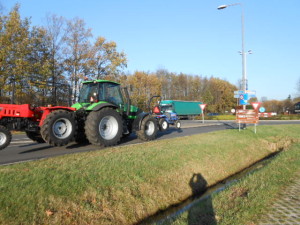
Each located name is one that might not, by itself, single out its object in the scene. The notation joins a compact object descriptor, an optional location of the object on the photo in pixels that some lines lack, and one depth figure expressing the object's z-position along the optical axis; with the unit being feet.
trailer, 131.64
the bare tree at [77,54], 85.30
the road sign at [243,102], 54.69
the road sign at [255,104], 57.18
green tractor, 28.04
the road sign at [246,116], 50.93
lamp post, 56.59
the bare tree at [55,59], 77.17
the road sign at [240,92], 54.32
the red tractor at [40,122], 24.12
